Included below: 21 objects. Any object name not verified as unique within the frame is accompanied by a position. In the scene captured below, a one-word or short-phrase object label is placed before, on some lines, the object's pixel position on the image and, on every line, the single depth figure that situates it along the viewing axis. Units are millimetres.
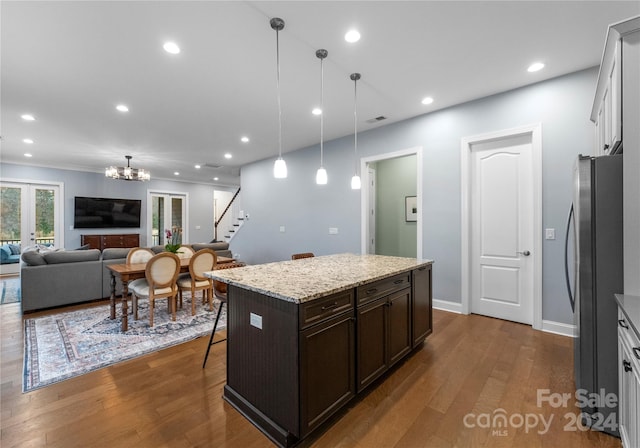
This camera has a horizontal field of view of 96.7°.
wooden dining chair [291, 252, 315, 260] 3545
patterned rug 2549
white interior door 3477
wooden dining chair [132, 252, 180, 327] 3520
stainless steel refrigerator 1704
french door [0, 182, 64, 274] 7020
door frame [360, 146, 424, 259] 4512
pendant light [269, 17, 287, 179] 2313
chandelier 5914
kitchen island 1638
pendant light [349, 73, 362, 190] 3138
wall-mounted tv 8001
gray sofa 4070
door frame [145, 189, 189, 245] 9375
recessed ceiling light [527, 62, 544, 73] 2936
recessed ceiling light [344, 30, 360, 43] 2449
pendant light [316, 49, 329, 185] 2716
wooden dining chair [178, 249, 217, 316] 3956
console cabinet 8127
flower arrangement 4496
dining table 3402
